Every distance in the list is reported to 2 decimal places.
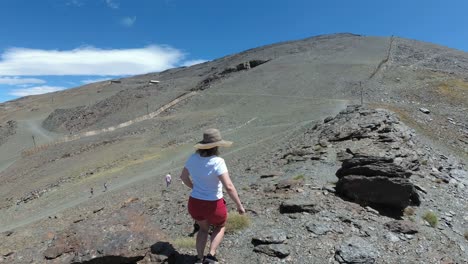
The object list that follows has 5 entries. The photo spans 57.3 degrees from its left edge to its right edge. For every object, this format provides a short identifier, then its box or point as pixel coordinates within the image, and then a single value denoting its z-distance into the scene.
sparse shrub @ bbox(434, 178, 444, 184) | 14.95
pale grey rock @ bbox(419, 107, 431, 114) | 32.19
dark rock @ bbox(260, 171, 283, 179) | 14.77
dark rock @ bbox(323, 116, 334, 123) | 22.08
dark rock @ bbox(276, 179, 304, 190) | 11.58
